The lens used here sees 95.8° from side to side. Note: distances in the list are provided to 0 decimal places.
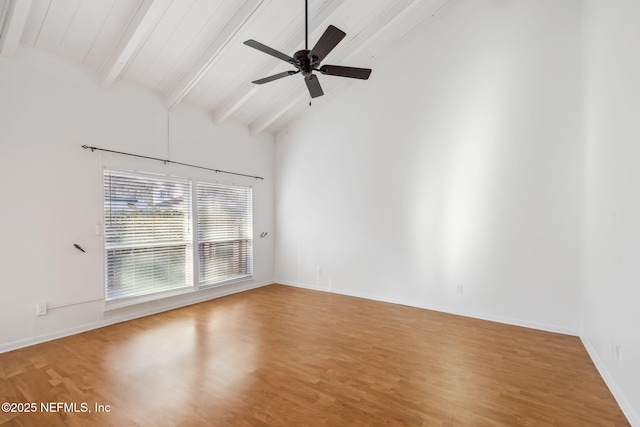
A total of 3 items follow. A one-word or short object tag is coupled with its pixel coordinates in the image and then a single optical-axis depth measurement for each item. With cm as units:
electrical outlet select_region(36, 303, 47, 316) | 324
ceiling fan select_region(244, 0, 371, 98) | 256
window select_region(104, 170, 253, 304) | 392
